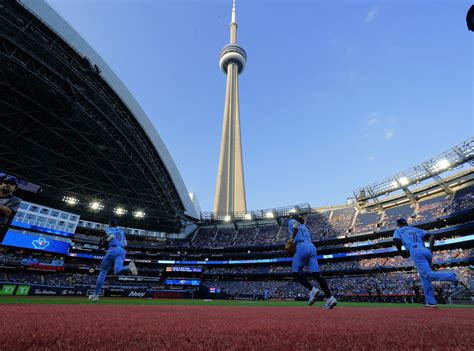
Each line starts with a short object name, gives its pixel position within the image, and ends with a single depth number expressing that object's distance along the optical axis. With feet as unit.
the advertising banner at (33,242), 117.46
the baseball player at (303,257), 19.89
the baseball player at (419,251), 21.93
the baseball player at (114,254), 28.50
